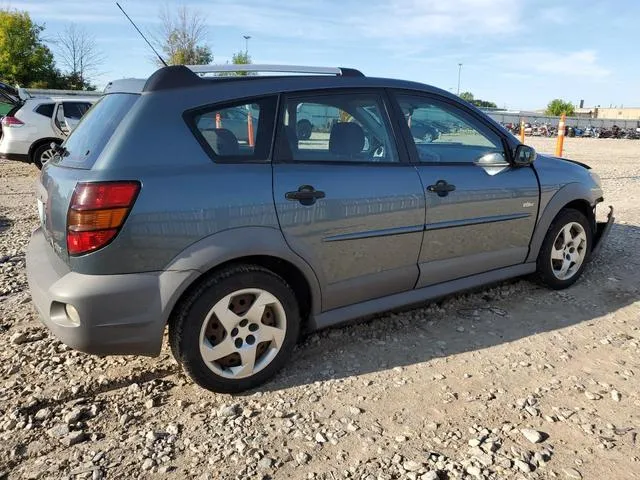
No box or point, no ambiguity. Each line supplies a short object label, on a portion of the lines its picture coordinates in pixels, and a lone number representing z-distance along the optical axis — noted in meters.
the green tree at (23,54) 46.75
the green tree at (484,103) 83.20
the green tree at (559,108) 94.44
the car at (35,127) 10.83
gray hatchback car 2.46
